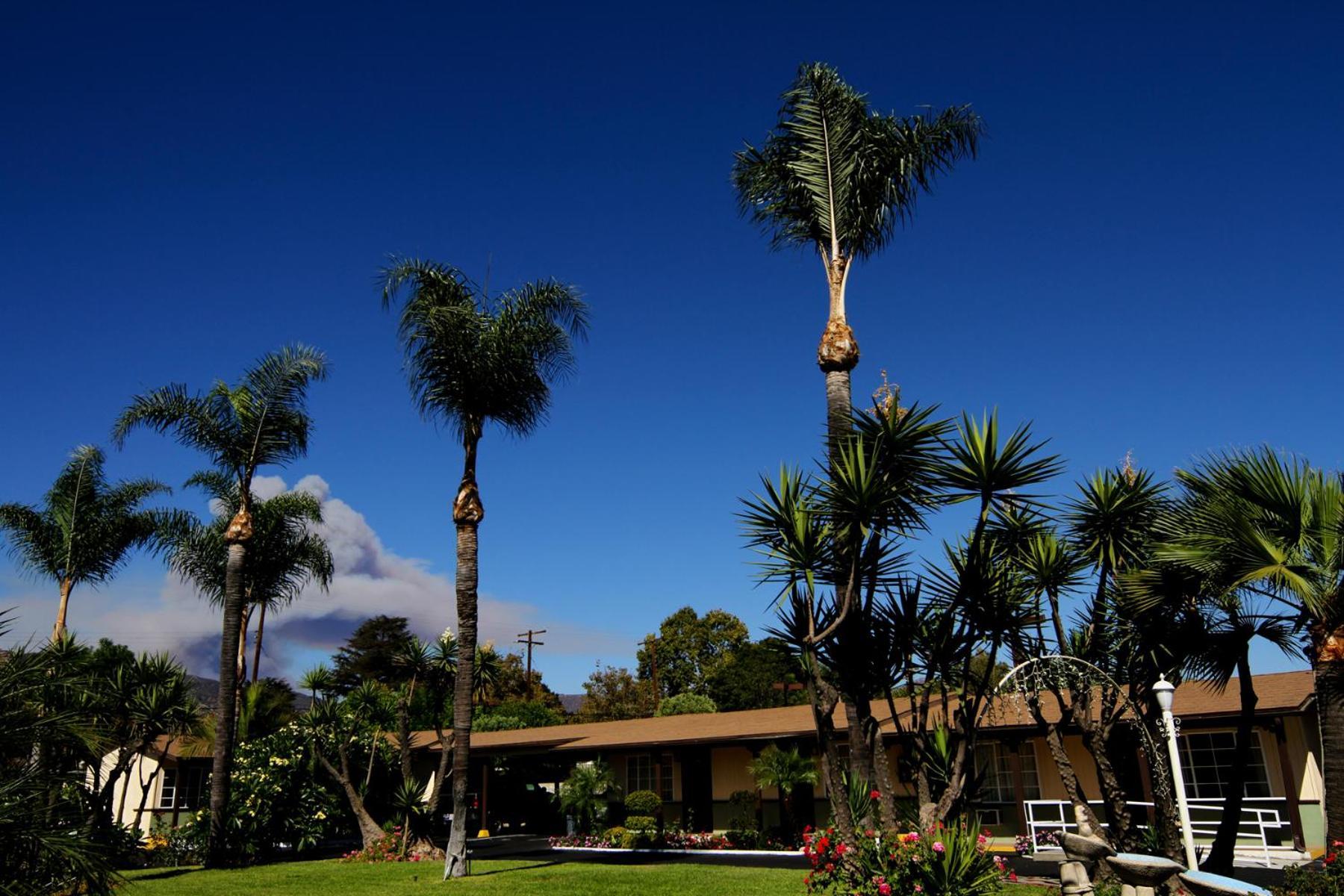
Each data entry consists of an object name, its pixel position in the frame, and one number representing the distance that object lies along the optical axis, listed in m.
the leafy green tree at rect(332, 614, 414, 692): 60.16
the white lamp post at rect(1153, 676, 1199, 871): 10.79
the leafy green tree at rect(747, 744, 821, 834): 22.44
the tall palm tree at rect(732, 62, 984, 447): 16.31
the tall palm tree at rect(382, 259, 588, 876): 21.77
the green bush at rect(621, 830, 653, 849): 25.06
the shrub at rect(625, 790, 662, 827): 26.03
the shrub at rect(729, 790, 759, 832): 24.72
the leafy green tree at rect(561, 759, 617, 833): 26.78
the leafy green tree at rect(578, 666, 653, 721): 62.38
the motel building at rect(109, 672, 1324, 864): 18.69
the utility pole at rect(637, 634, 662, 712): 61.32
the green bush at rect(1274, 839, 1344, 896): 11.06
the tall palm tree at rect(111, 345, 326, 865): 23.80
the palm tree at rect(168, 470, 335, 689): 32.59
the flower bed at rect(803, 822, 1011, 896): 10.05
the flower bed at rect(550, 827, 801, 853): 23.64
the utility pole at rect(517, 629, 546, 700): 56.88
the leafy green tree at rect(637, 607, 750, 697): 65.12
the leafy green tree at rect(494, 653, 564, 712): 62.91
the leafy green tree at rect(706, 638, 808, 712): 54.53
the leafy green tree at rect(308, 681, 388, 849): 24.59
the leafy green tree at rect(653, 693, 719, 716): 50.25
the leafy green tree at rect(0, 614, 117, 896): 6.81
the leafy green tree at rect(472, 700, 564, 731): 43.28
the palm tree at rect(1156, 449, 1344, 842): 12.08
